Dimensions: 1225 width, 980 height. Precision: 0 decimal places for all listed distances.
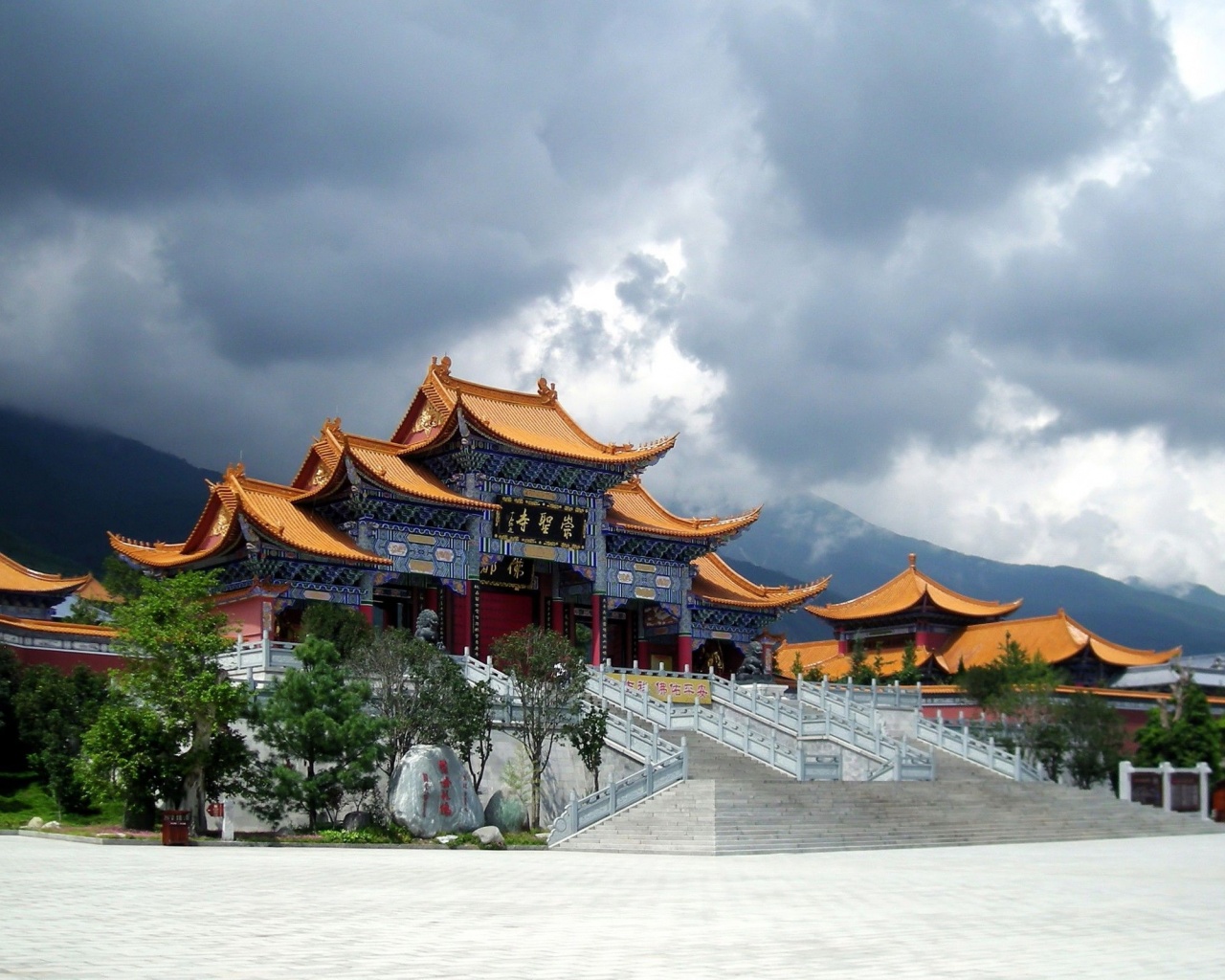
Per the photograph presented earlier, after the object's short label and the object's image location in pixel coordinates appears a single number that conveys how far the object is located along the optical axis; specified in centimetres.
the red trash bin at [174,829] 2145
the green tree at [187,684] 2342
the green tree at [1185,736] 3528
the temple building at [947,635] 4991
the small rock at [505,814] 2711
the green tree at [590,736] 2778
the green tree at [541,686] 2745
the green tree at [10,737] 2781
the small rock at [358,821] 2497
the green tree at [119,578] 4656
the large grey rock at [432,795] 2523
